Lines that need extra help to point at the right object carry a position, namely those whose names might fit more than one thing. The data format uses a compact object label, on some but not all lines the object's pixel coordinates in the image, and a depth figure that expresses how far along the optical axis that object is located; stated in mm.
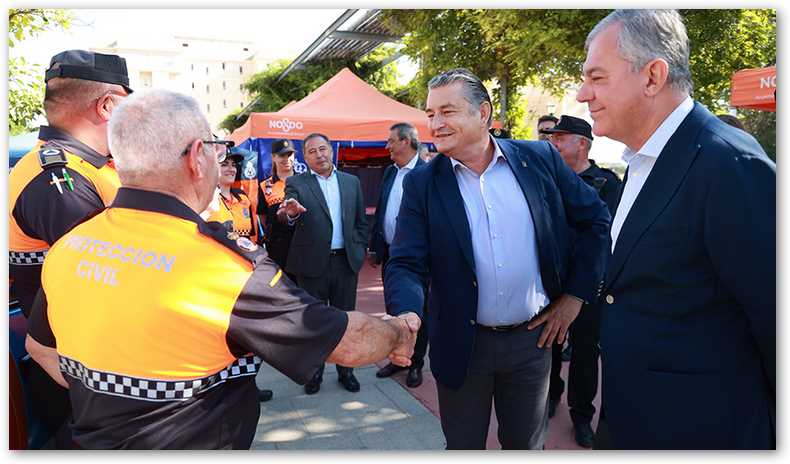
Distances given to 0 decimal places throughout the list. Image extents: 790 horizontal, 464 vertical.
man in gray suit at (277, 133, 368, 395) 4438
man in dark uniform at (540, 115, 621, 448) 3506
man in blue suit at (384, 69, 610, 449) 2312
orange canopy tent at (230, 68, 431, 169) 9820
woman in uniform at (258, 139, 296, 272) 4574
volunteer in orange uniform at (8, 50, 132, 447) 1966
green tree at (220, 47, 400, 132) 21266
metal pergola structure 14953
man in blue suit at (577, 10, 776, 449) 1387
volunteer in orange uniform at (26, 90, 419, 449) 1319
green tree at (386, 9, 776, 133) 7105
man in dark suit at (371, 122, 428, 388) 5148
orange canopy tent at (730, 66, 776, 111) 6125
